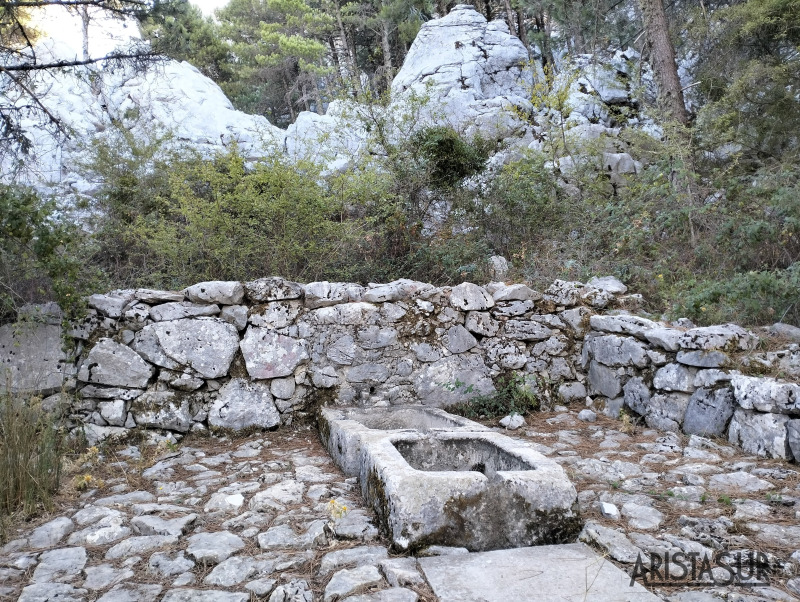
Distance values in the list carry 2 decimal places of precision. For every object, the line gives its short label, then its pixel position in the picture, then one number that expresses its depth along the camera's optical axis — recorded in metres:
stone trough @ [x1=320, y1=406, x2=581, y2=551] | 2.26
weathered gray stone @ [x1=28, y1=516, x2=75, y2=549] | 2.47
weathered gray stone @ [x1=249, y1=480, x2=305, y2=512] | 2.83
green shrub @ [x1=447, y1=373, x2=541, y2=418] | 4.70
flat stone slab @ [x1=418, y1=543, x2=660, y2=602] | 1.84
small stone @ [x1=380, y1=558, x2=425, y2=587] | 1.96
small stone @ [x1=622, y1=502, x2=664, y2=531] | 2.44
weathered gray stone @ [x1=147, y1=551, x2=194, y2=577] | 2.17
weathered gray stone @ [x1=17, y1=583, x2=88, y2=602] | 1.96
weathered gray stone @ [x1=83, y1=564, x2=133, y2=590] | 2.08
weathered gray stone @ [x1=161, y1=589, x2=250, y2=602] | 1.94
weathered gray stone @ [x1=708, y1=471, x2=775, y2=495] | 2.82
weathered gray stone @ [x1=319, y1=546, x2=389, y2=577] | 2.13
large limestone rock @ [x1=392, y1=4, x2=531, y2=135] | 15.53
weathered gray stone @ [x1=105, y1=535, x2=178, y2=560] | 2.34
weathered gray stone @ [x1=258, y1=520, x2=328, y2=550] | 2.37
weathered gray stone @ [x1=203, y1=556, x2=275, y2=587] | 2.07
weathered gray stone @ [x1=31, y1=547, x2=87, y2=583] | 2.14
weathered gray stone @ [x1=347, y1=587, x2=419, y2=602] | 1.85
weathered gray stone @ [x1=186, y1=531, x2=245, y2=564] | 2.26
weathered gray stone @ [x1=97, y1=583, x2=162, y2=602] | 1.95
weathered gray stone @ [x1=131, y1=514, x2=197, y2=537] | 2.53
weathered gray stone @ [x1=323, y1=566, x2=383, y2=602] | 1.91
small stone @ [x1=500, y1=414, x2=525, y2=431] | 4.37
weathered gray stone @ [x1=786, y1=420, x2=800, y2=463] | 3.10
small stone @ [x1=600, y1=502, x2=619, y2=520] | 2.55
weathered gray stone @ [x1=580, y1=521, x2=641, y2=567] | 2.15
